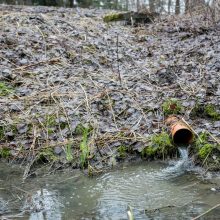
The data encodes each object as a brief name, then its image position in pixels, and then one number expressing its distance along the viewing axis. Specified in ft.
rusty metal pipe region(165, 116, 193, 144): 17.17
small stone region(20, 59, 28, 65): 26.78
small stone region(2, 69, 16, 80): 24.35
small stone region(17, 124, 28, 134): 19.01
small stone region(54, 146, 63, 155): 17.68
